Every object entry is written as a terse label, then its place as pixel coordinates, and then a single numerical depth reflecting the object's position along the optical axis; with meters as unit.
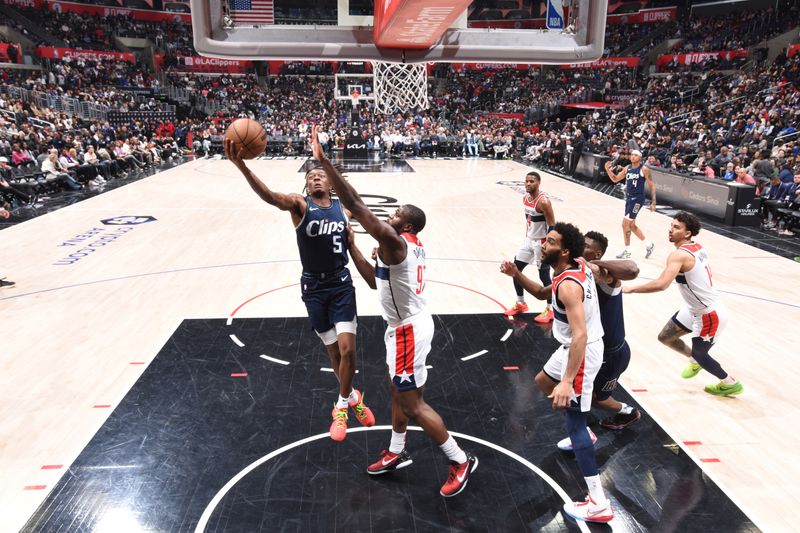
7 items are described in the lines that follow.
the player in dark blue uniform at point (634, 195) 8.96
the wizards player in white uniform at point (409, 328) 3.35
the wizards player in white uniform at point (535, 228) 6.11
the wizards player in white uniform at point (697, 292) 4.50
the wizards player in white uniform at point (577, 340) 3.09
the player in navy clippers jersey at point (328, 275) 3.93
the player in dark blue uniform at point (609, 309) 3.69
